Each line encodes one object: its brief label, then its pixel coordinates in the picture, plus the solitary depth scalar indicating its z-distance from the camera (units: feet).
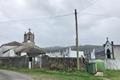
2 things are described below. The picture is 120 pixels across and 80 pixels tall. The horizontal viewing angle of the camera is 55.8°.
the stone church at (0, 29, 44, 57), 77.34
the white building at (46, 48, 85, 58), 118.93
